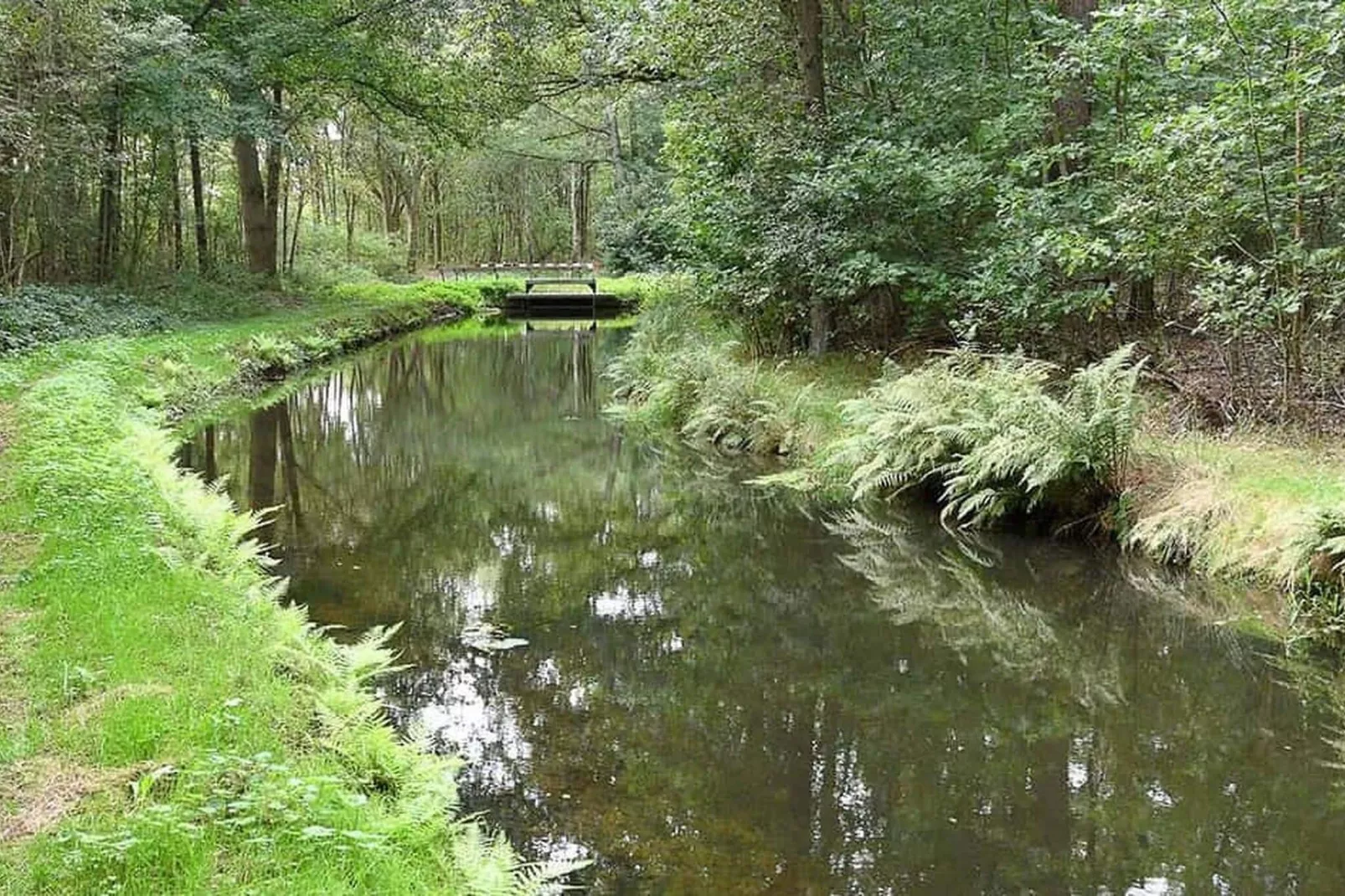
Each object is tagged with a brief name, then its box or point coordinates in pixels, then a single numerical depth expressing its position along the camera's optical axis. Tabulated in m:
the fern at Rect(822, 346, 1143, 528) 8.99
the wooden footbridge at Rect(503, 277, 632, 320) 36.62
